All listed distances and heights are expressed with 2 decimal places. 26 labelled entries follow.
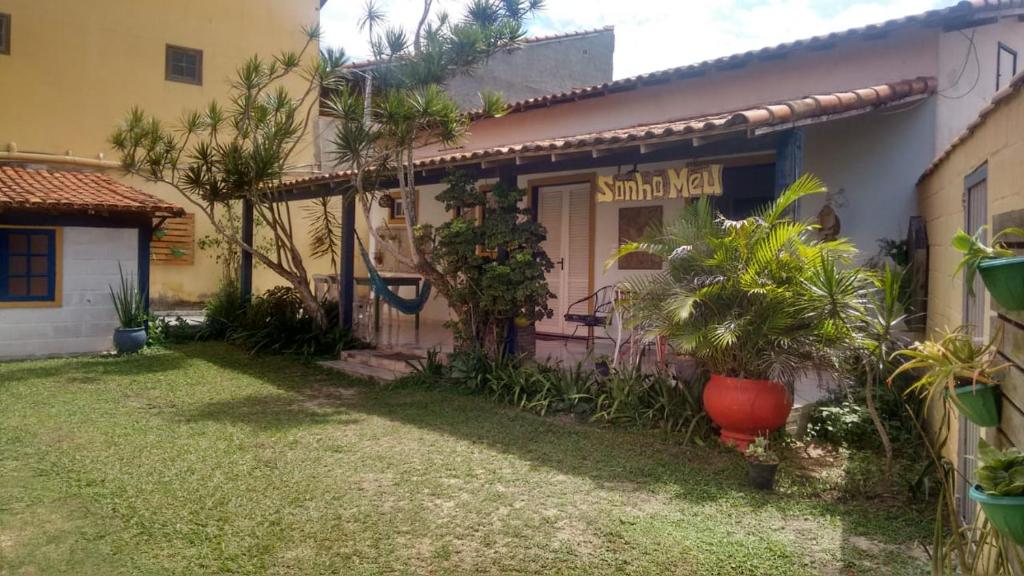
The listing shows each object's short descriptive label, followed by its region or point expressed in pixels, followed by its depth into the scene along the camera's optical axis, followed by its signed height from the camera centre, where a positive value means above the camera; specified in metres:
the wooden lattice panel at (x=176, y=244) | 16.17 +0.76
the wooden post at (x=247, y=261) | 12.70 +0.32
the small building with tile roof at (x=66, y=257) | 10.20 +0.29
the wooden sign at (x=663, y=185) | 6.11 +0.87
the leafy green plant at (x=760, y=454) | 4.74 -1.06
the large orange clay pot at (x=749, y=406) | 5.38 -0.86
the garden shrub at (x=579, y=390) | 6.19 -0.98
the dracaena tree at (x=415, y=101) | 7.96 +1.98
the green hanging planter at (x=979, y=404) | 2.63 -0.40
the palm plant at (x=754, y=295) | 5.03 -0.05
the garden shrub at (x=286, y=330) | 10.67 -0.74
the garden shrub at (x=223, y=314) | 12.10 -0.56
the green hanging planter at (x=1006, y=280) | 2.15 +0.03
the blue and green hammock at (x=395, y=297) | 9.73 -0.19
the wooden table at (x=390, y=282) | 10.84 +0.00
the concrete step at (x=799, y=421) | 5.99 -1.07
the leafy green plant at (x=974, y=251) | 2.40 +0.13
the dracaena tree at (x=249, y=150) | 9.62 +1.74
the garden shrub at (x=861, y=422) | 5.75 -1.04
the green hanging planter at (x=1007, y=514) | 2.08 -0.63
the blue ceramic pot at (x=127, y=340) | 10.55 -0.87
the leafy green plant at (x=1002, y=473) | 2.12 -0.52
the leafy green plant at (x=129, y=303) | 10.72 -0.36
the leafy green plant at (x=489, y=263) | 7.79 +0.22
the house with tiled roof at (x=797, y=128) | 6.31 +1.48
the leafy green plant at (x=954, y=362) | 2.63 -0.26
